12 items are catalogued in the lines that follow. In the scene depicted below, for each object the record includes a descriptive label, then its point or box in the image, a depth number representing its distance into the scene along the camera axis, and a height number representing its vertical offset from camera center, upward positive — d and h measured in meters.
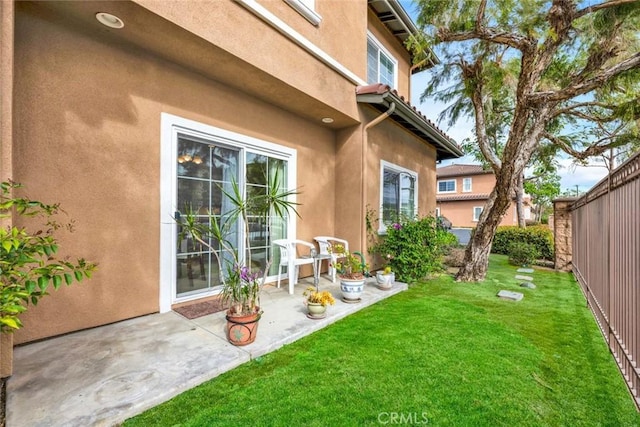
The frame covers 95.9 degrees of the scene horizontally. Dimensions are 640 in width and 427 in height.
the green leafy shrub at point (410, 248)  6.42 -0.76
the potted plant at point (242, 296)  3.23 -0.96
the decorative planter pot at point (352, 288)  4.88 -1.25
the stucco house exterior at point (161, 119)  3.20 +1.36
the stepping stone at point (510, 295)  5.56 -1.58
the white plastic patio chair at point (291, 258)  5.23 -0.86
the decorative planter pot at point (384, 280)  5.85 -1.33
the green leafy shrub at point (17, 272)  1.65 -0.35
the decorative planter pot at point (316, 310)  4.07 -1.35
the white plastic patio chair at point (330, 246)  5.97 -0.73
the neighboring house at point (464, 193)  29.61 +2.37
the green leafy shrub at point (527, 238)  9.90 -0.88
